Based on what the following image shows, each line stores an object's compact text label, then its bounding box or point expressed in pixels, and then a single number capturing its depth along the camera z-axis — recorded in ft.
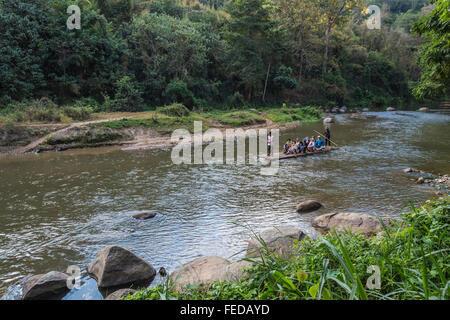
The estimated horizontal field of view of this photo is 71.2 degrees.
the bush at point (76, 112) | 74.02
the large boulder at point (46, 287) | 19.36
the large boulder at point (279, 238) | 21.75
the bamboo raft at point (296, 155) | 56.08
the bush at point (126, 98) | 88.64
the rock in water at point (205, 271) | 17.85
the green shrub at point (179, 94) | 98.63
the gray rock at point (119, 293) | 18.00
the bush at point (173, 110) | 84.02
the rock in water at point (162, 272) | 21.94
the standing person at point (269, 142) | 58.53
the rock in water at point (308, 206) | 32.35
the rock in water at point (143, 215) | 31.60
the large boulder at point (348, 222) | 25.61
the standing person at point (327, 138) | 63.97
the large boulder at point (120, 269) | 20.86
